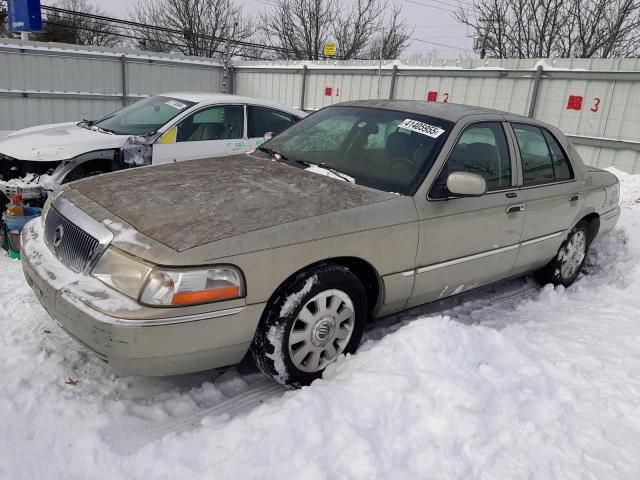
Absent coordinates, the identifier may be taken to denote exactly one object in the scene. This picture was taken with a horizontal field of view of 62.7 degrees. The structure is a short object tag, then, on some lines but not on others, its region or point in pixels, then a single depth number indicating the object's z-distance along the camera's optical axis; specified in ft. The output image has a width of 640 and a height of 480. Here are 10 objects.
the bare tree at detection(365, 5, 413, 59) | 110.11
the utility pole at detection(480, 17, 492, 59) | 59.65
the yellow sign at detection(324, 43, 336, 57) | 61.98
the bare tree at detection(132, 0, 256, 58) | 105.40
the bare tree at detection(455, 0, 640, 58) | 54.13
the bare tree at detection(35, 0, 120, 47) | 101.71
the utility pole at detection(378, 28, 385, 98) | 38.52
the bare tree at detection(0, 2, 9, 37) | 91.56
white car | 17.56
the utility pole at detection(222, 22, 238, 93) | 48.32
